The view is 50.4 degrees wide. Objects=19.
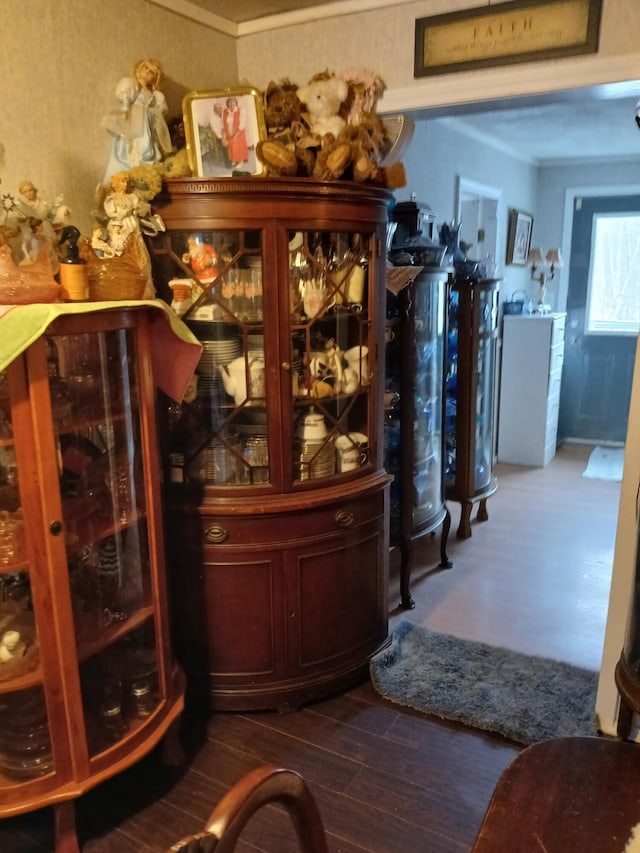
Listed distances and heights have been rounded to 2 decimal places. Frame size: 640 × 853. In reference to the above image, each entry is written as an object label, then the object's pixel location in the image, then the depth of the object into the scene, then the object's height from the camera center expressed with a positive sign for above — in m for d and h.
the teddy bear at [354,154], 2.02 +0.34
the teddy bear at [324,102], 2.07 +0.50
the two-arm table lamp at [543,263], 5.60 +0.05
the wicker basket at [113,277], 1.75 -0.02
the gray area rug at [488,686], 2.23 -1.45
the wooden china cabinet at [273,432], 2.04 -0.52
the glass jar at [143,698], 1.92 -1.19
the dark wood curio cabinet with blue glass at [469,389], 3.55 -0.63
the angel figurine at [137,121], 2.00 +0.43
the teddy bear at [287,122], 2.06 +0.44
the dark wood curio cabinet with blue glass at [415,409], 2.89 -0.61
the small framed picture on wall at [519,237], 5.30 +0.25
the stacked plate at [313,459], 2.23 -0.61
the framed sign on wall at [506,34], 1.97 +0.70
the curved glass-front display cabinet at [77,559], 1.56 -0.72
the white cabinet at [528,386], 5.11 -0.87
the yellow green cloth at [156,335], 1.43 -0.15
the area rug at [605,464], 5.03 -1.49
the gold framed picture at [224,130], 2.05 +0.41
